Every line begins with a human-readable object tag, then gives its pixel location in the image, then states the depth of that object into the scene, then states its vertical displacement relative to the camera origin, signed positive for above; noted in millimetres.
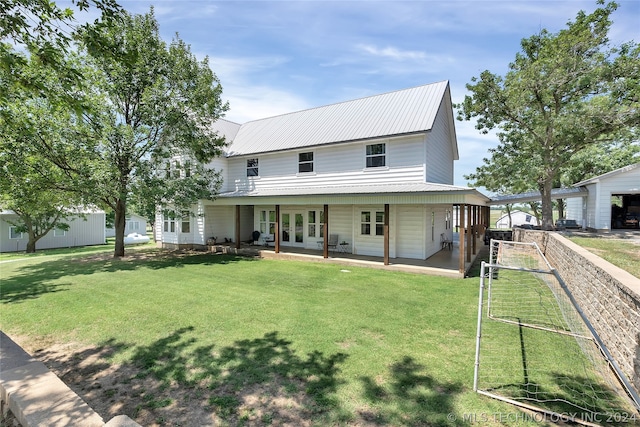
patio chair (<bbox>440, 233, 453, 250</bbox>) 16458 -1473
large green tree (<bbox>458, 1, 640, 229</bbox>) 14125 +6415
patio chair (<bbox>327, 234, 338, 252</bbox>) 14891 -1241
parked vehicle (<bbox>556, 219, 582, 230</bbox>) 22516 -631
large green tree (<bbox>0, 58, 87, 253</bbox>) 10953 +2632
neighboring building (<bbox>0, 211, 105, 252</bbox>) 22984 -1529
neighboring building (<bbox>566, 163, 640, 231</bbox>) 17406 +1060
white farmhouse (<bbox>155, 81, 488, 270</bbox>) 12586 +1929
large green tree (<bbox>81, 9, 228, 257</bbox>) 12359 +4511
